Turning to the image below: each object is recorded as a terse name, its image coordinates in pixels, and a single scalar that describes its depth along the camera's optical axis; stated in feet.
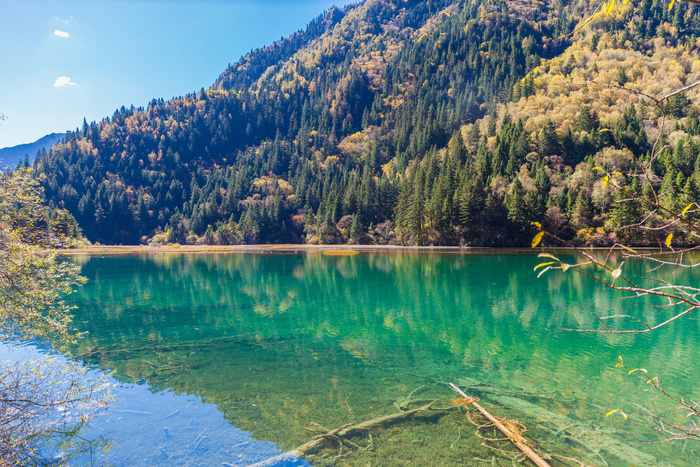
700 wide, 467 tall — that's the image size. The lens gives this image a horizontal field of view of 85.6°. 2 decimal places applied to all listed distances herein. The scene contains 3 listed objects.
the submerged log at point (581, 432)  25.07
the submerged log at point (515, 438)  22.94
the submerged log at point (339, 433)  25.89
